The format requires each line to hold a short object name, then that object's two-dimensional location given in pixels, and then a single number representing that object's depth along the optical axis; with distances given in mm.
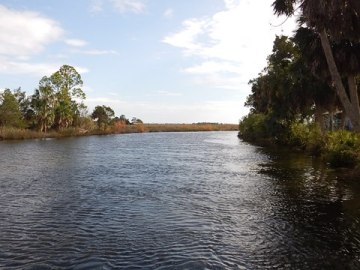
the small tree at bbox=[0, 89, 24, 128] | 67250
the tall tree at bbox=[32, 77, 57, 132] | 73688
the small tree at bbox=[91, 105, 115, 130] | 94762
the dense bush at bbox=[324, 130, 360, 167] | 22281
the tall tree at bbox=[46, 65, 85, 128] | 75138
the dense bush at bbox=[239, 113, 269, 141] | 57038
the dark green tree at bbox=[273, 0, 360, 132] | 16656
